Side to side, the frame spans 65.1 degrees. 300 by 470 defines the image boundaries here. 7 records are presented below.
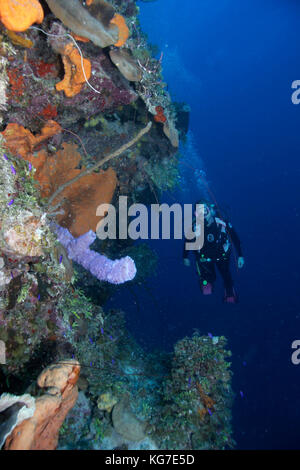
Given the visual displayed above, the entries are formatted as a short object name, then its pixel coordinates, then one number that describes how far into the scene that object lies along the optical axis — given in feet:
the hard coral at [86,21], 9.66
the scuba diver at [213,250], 26.08
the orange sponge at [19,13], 8.01
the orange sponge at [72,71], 10.99
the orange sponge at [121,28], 11.93
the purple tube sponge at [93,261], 12.08
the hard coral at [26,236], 7.67
